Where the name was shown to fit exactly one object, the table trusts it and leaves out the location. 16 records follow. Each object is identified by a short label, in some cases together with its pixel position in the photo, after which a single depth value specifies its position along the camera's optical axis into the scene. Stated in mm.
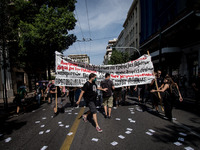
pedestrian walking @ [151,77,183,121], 4879
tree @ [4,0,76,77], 11711
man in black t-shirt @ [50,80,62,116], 6319
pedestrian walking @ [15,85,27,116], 6914
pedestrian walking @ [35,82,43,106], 9102
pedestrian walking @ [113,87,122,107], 7371
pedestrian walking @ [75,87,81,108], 8328
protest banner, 6207
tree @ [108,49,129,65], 32503
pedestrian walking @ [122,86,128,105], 8195
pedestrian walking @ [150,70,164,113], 6102
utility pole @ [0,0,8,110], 7468
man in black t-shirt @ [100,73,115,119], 5359
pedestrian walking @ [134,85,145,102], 8398
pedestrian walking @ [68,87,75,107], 7973
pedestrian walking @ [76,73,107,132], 4391
